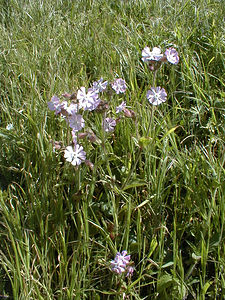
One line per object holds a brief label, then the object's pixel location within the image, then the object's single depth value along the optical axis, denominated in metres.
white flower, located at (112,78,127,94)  0.51
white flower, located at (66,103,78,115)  0.43
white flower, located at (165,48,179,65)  0.47
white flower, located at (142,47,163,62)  0.46
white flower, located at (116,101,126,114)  0.49
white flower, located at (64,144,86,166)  0.42
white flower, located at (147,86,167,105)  0.47
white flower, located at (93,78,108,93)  0.48
